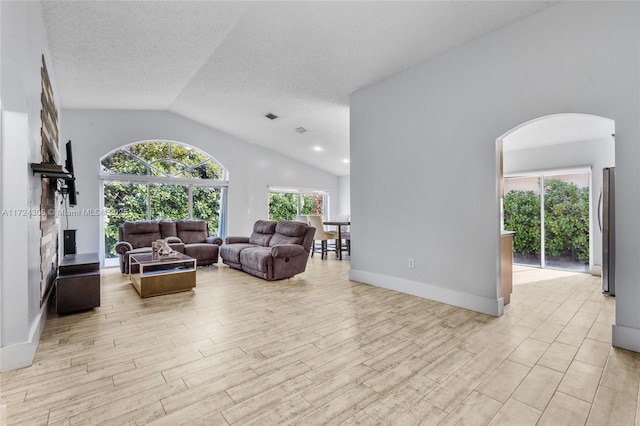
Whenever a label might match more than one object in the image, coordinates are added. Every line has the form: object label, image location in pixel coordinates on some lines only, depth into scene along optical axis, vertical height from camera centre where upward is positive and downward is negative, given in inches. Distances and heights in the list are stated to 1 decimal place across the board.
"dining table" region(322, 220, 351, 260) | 262.7 -24.0
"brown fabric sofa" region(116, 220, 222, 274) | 213.2 -20.8
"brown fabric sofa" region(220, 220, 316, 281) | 185.9 -25.6
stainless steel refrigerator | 137.9 -10.5
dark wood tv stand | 124.1 -31.2
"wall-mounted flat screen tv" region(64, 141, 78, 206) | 146.9 +14.7
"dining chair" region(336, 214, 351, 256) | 286.0 -19.4
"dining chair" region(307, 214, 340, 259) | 274.1 -18.1
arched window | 248.5 +25.0
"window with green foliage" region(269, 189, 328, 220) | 344.8 +11.2
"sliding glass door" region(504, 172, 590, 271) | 204.7 -5.1
